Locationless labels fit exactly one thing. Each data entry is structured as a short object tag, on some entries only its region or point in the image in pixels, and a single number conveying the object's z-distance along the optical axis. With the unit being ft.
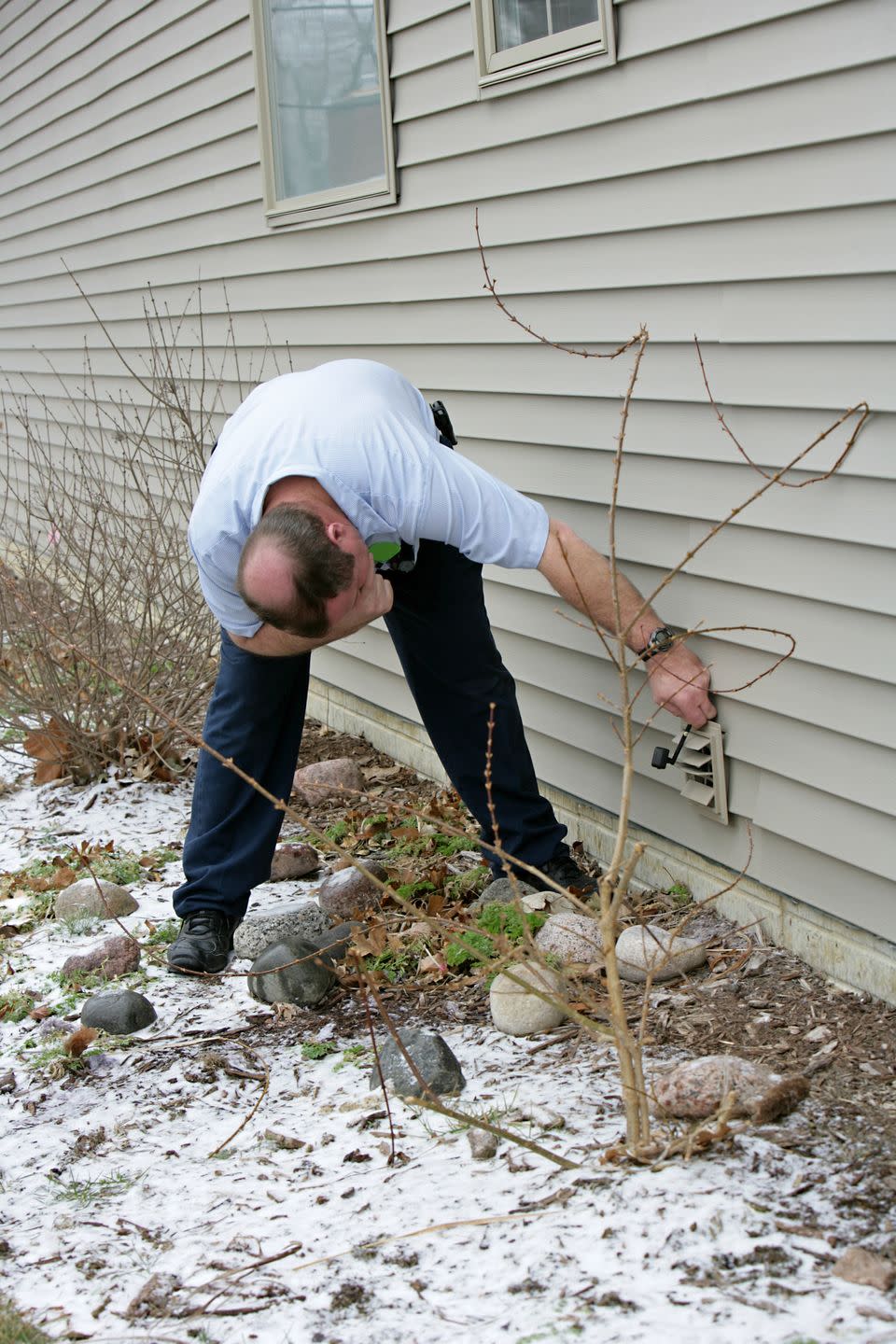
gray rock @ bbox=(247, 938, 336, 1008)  11.24
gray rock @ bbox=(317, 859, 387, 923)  13.15
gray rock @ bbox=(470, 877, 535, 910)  12.45
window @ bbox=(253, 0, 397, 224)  15.67
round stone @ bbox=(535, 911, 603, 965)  11.02
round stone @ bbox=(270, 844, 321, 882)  14.66
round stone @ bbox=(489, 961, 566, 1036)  10.25
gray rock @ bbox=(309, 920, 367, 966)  11.70
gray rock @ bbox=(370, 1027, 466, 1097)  9.41
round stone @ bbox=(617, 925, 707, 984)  10.82
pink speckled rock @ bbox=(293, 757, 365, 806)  16.55
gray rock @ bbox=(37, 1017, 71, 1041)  11.30
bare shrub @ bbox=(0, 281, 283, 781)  17.48
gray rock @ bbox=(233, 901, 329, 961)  12.44
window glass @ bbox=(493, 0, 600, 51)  11.39
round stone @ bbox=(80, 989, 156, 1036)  11.19
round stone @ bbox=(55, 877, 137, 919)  13.84
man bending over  9.85
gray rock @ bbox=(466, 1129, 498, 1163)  8.47
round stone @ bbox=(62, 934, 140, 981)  12.35
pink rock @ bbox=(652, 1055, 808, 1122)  8.15
